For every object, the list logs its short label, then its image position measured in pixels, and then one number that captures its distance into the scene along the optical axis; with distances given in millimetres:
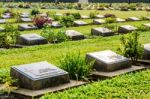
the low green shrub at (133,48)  7136
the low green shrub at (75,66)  6007
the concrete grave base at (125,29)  13028
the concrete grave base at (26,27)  13534
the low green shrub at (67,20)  15075
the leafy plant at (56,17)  16996
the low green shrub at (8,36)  9663
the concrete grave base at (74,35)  10936
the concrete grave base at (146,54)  7505
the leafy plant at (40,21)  13835
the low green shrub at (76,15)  18974
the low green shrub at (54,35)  10412
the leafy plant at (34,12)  20531
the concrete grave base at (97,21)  16430
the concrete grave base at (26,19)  17341
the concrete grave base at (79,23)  15628
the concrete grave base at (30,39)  9806
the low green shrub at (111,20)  16006
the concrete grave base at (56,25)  14402
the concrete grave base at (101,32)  12242
